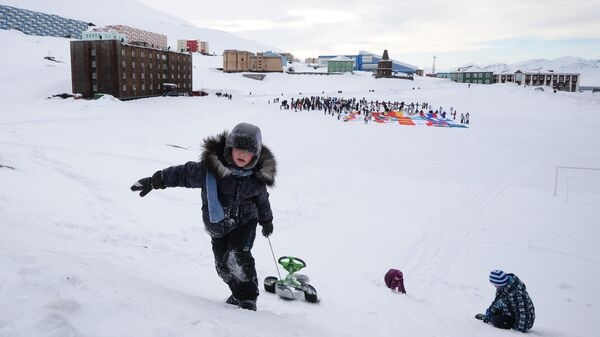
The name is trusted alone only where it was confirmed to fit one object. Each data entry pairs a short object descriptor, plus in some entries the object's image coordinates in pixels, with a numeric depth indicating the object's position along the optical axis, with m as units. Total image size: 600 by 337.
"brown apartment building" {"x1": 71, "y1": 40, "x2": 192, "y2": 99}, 35.94
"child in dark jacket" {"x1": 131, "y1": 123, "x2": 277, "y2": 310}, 3.40
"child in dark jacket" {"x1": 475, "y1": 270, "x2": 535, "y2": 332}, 4.79
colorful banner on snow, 32.72
